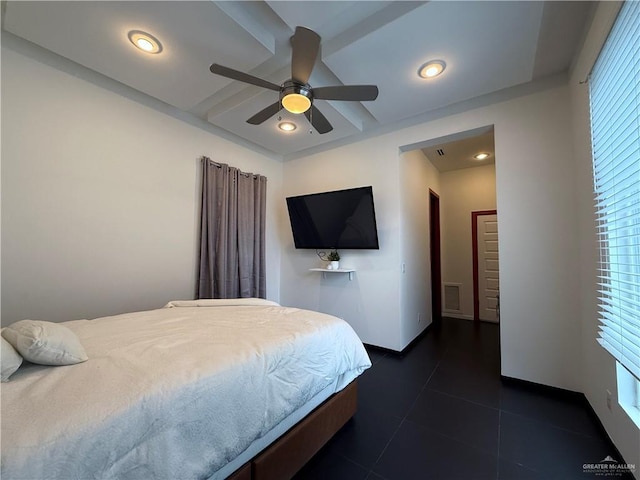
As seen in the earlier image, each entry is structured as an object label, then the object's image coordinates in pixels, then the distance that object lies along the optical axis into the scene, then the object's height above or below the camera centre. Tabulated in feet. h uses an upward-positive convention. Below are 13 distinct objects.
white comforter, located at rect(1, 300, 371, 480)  2.47 -1.79
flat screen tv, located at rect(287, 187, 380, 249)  10.25 +1.30
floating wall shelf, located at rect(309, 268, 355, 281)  10.82 -0.90
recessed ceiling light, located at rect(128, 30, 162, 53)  5.78 +4.87
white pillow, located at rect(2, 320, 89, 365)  3.45 -1.31
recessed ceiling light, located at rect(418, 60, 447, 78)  6.54 +4.80
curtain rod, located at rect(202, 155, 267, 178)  10.07 +3.45
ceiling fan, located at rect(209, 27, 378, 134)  5.19 +3.85
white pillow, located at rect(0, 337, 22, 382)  3.18 -1.42
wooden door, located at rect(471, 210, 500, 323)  14.52 -0.87
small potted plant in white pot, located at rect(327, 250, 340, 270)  11.13 -0.46
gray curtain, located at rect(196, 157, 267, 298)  9.87 +0.66
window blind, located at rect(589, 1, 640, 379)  4.16 +1.34
